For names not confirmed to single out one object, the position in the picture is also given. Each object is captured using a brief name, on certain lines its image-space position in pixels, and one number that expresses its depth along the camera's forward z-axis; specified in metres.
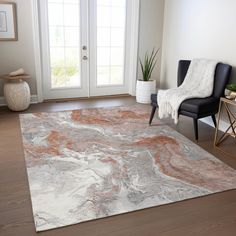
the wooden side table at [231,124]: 3.07
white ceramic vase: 4.16
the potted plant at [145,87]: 4.78
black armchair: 3.25
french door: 4.55
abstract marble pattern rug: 2.11
